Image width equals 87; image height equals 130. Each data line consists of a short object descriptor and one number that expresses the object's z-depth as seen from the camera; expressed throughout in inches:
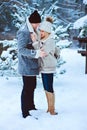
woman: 199.3
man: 192.4
